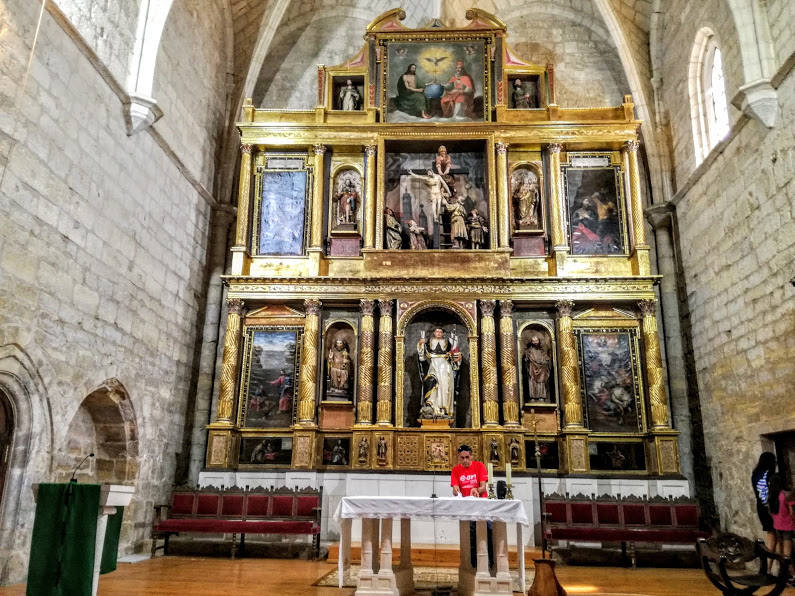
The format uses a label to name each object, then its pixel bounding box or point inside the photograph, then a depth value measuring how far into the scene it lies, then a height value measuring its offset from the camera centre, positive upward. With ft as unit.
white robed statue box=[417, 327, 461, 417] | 40.31 +6.66
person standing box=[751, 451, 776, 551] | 26.79 -0.17
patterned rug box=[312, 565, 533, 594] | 24.77 -3.92
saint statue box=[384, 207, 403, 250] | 44.75 +16.26
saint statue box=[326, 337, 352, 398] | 41.81 +6.69
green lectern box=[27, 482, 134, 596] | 17.12 -1.58
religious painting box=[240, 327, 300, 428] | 41.63 +6.24
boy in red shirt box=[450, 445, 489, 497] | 24.25 +0.06
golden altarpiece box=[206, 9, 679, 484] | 40.27 +12.63
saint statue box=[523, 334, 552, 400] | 41.47 +6.90
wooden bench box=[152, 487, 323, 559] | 35.86 -1.51
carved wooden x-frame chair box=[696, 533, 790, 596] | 16.87 -1.94
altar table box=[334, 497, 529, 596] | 21.22 -1.47
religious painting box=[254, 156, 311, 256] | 45.01 +18.18
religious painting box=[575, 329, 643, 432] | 40.78 +6.16
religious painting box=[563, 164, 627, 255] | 44.32 +17.83
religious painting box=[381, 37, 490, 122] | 46.91 +27.63
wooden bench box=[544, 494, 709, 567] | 34.88 -1.68
